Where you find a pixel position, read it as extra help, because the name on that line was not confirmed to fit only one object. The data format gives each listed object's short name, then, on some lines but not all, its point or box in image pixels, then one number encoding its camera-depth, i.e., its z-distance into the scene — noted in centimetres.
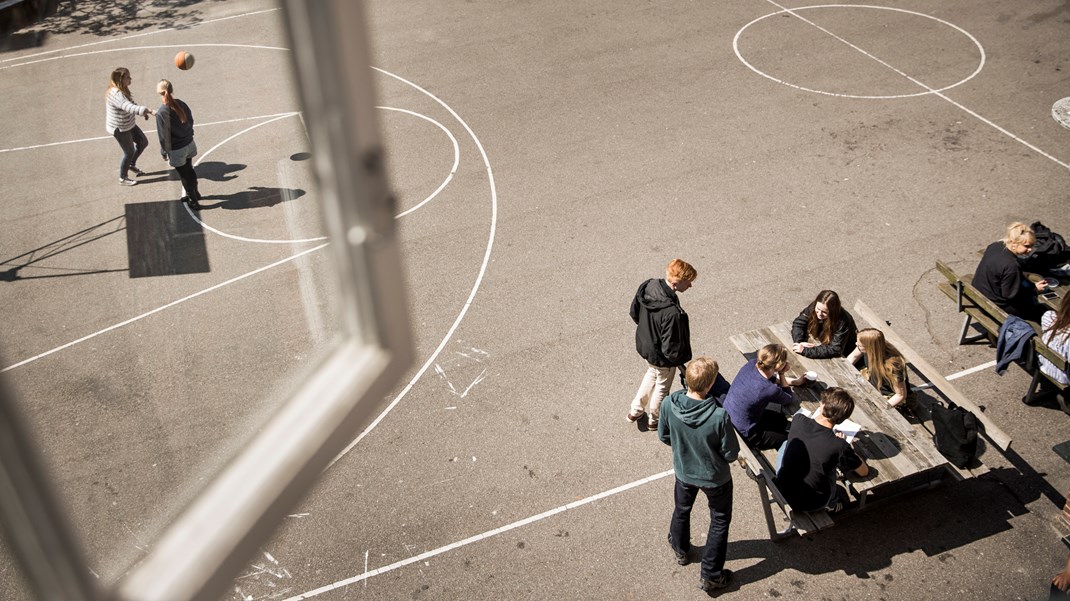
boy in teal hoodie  635
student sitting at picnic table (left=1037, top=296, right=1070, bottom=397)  793
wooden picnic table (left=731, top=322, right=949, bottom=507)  708
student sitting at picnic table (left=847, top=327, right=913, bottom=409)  798
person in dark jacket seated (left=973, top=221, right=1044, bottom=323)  850
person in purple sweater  722
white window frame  136
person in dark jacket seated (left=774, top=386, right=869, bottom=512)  671
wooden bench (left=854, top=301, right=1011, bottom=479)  725
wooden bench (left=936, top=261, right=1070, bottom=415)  815
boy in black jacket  759
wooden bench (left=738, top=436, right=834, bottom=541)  690
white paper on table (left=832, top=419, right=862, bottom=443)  716
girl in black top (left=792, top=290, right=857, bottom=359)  819
